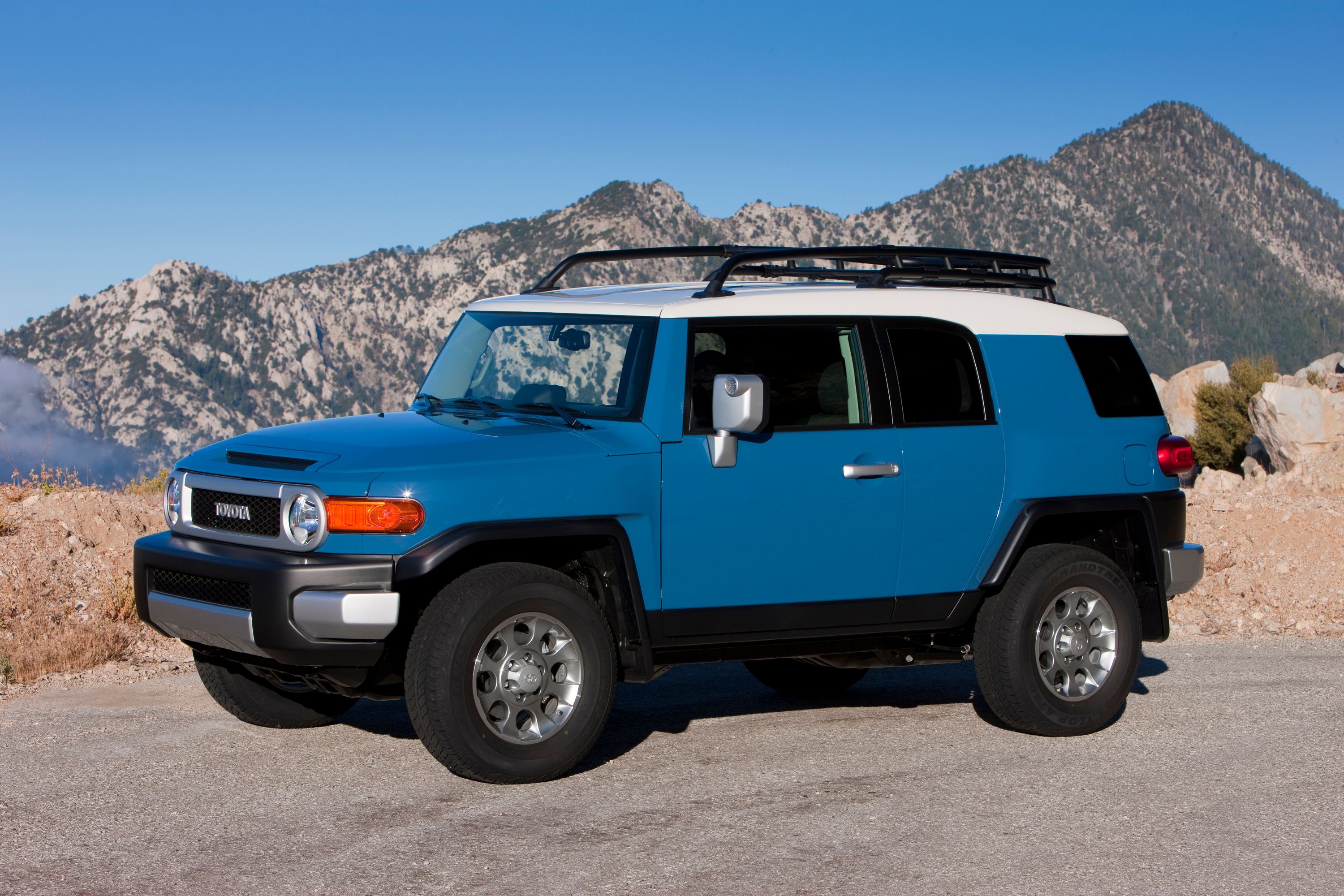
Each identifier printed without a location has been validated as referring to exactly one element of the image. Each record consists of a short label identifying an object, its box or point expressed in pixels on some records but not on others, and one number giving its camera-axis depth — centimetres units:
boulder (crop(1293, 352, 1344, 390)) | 5100
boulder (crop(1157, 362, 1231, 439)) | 5022
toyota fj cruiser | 566
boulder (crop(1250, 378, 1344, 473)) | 3431
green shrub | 4638
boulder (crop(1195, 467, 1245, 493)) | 2723
